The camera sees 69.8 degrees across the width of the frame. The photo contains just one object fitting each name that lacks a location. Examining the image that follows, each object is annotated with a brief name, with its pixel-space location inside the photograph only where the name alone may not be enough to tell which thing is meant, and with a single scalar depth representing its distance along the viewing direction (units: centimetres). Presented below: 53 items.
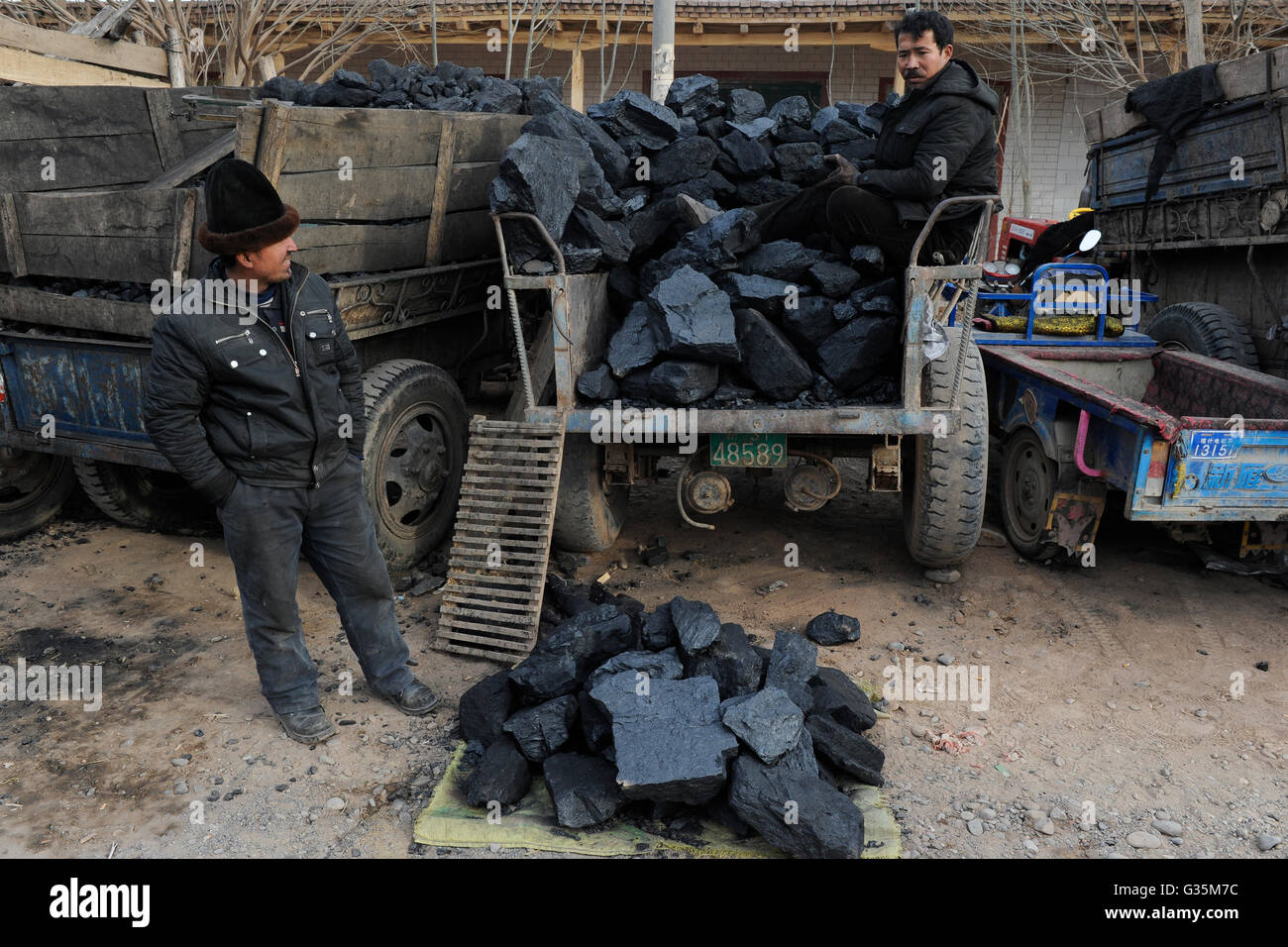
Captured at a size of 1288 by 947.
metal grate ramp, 426
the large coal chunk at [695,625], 367
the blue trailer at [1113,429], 409
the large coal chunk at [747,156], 525
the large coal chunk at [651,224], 491
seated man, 412
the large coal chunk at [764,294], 439
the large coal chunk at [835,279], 443
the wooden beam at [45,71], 684
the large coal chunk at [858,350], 430
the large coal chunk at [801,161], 527
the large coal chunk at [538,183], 417
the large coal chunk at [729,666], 353
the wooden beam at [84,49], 714
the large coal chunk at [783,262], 453
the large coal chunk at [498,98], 609
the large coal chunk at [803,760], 311
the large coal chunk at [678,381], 426
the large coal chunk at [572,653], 357
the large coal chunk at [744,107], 558
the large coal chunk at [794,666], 353
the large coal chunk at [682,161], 518
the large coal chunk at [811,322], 438
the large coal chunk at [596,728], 332
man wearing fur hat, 316
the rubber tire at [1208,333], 665
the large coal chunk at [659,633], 382
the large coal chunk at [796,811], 282
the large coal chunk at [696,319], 421
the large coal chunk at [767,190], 527
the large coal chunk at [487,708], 348
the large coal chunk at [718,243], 458
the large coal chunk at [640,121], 522
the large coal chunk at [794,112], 550
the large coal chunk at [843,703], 352
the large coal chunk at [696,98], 549
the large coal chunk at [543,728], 334
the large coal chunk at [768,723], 307
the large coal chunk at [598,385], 435
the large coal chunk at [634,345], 436
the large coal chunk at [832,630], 437
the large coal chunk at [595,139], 495
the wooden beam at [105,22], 791
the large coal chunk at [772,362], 428
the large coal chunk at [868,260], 440
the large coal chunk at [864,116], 543
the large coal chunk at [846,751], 325
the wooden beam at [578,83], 1234
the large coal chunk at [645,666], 359
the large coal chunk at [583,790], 305
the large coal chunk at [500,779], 314
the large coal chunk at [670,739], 296
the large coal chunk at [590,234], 454
